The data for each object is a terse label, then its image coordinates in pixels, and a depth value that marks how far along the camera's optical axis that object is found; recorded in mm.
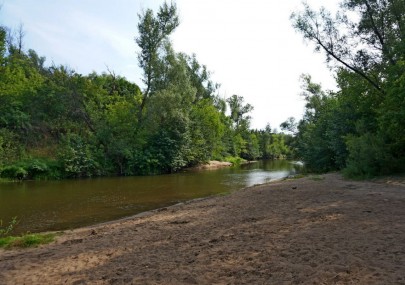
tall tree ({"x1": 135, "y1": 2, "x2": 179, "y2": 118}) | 40812
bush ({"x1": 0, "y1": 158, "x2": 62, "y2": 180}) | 29547
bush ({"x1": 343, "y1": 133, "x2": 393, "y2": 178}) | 17781
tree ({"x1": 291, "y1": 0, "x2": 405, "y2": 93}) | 21531
